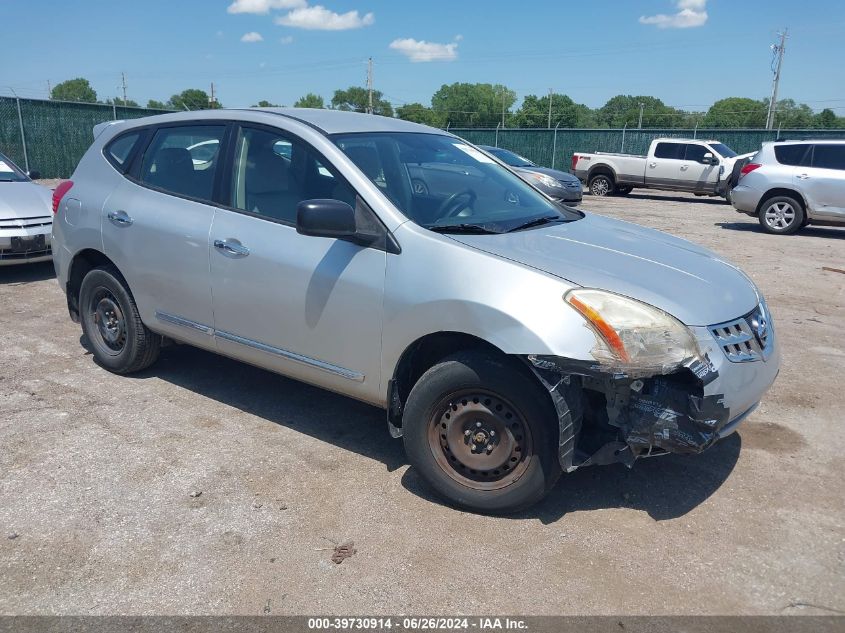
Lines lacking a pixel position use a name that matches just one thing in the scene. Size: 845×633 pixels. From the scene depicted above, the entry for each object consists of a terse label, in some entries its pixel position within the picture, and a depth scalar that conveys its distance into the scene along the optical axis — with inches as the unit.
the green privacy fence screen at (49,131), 745.6
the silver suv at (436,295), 117.5
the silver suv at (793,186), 494.0
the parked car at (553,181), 604.7
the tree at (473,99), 4146.2
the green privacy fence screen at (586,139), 1014.4
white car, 300.7
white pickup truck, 808.9
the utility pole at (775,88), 1959.5
